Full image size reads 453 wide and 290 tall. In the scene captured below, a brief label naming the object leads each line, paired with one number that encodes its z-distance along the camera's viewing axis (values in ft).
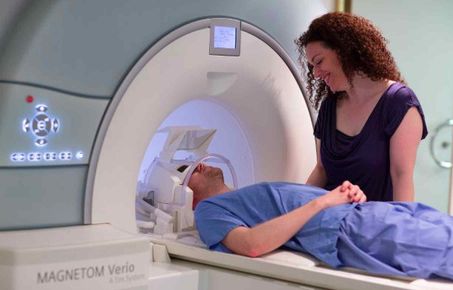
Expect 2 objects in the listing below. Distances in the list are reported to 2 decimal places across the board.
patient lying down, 4.74
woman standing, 6.03
